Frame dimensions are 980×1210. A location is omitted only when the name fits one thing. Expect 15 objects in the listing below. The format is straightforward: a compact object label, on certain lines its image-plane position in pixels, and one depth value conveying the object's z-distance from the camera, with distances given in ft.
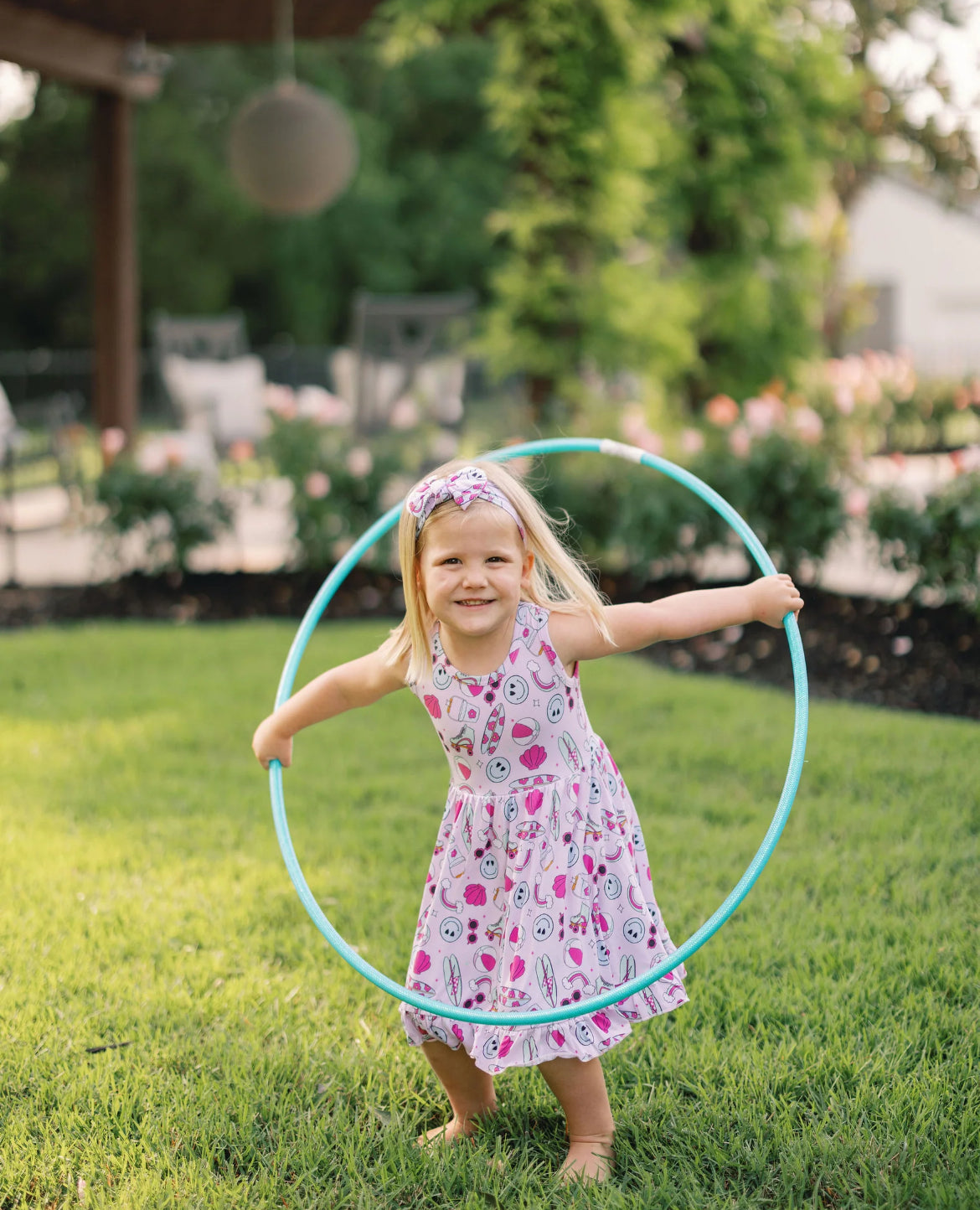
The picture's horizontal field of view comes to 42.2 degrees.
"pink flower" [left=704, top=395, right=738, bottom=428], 20.18
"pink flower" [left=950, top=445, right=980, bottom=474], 16.49
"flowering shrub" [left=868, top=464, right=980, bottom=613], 16.06
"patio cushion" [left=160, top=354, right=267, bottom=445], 39.01
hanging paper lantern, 25.89
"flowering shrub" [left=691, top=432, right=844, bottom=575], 18.60
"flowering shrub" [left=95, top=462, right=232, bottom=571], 21.31
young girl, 6.66
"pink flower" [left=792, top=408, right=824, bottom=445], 19.12
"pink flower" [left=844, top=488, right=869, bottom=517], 17.19
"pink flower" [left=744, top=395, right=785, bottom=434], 19.51
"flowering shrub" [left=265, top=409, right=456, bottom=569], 21.22
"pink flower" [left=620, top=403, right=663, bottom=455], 18.83
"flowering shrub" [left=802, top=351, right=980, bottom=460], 23.17
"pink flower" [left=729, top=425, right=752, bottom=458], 19.12
